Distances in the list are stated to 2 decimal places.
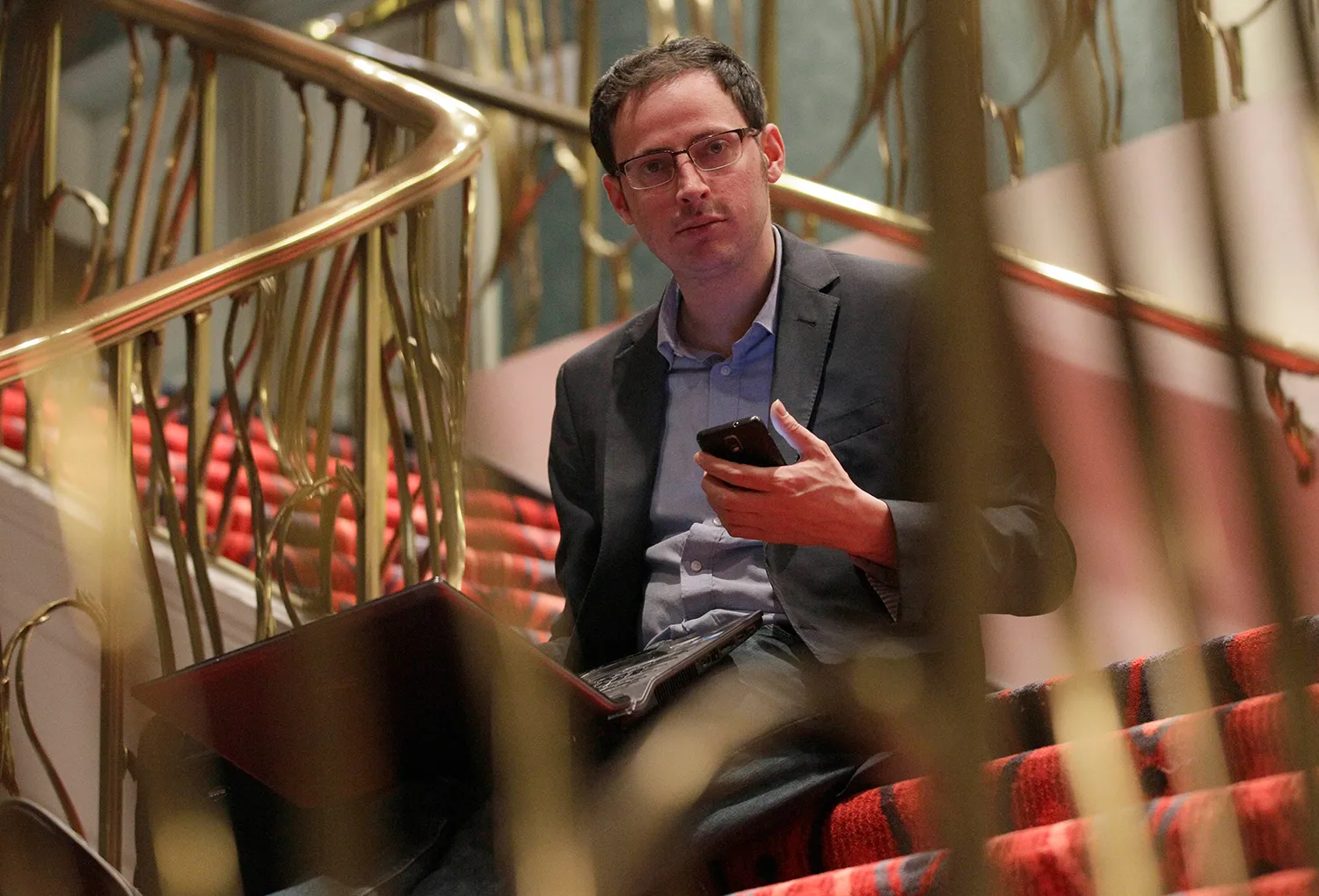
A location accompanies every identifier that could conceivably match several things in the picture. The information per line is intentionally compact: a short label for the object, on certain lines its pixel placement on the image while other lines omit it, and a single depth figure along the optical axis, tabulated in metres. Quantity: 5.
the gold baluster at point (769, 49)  5.38
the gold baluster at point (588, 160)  6.00
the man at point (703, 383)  3.38
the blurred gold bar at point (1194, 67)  1.93
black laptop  3.05
